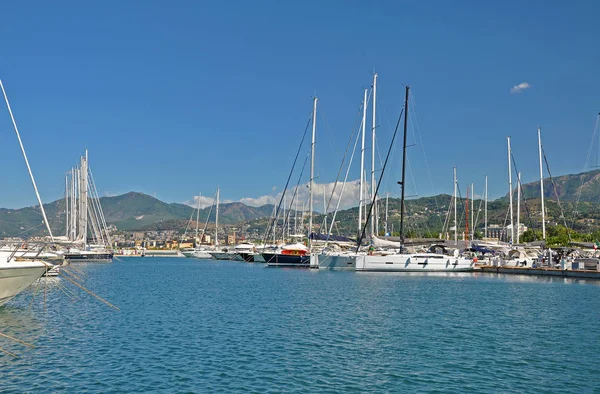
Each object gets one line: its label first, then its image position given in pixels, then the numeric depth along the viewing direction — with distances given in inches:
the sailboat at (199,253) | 6624.0
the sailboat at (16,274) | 1134.4
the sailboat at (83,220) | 3814.0
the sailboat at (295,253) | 3282.5
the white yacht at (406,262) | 2664.9
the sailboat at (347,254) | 2829.7
